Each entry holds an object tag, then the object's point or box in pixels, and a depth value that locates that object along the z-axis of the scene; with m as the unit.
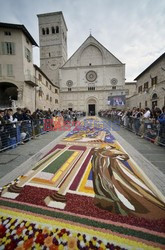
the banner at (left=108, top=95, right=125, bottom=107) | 20.67
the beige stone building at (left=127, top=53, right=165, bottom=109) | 15.73
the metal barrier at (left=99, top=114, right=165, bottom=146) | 5.16
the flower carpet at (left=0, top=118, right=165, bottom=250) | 1.47
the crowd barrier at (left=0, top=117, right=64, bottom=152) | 4.64
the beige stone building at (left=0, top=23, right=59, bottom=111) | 15.27
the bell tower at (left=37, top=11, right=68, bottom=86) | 36.38
